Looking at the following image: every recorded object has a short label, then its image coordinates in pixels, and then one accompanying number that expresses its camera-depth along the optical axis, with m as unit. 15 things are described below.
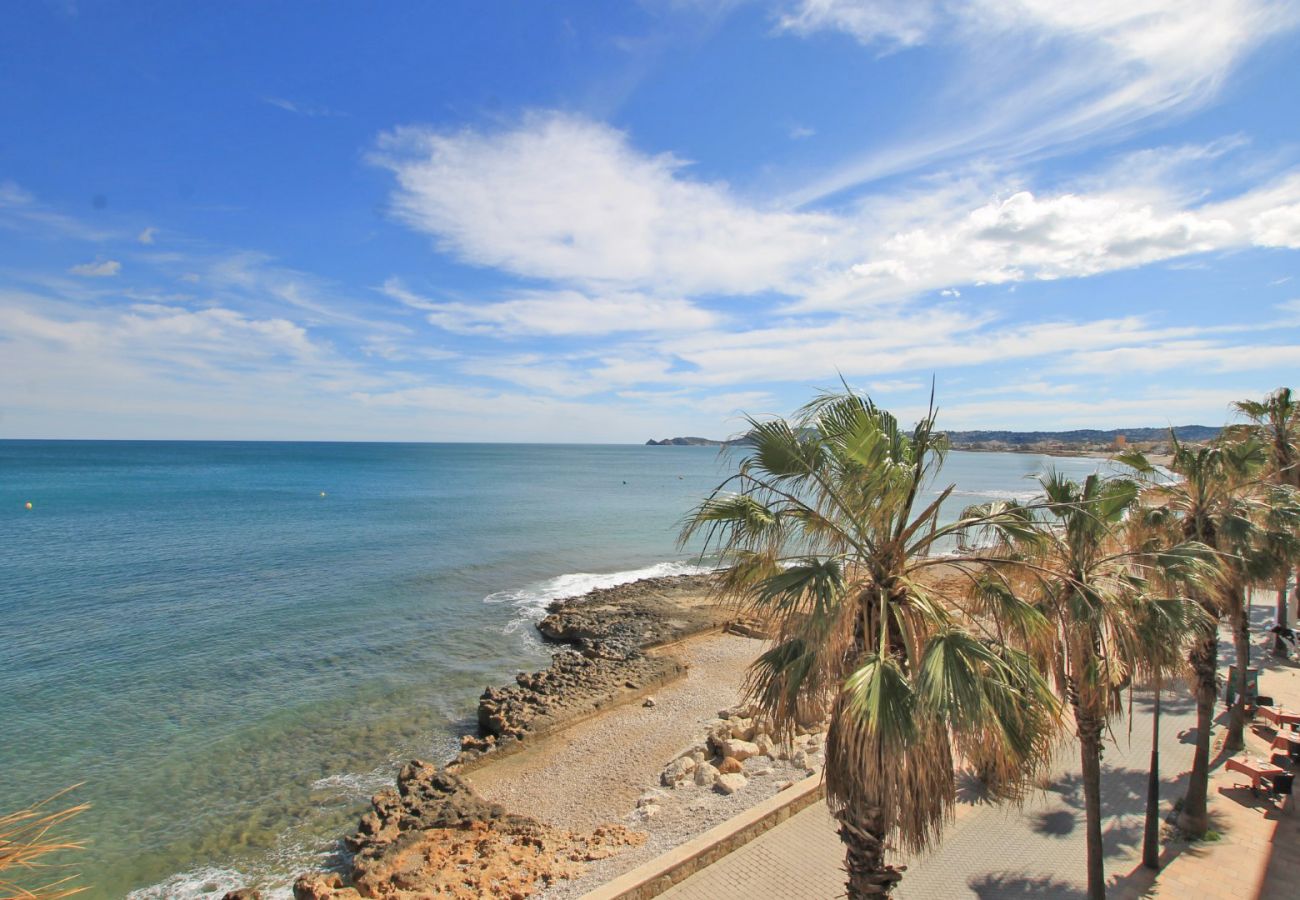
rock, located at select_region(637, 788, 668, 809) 13.44
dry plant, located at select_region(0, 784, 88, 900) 2.91
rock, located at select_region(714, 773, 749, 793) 12.96
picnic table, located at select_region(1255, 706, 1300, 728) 13.08
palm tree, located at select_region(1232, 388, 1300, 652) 15.64
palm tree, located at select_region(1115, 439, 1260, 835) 9.84
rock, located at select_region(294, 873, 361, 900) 10.55
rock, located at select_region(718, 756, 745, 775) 13.80
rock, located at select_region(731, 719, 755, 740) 15.44
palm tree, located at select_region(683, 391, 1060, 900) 4.83
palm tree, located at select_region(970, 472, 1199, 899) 6.50
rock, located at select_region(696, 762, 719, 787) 13.70
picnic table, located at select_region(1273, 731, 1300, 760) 12.10
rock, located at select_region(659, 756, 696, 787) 14.34
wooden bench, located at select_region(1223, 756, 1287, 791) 11.26
